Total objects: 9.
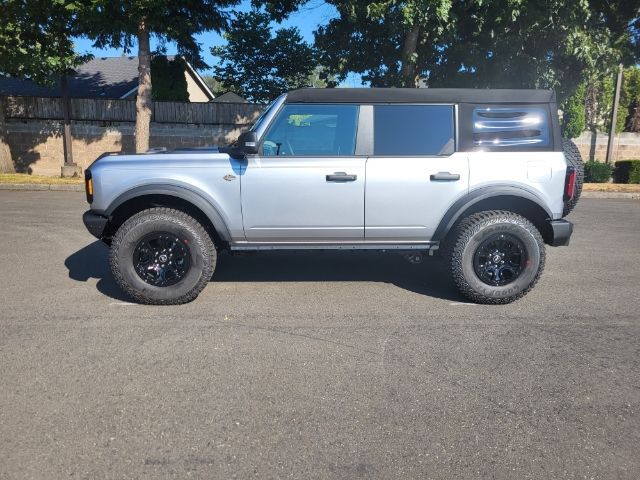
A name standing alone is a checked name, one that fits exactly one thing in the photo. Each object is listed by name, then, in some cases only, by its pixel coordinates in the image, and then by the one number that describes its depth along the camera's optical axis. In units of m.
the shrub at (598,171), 16.27
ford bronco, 4.39
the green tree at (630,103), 18.89
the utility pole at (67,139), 15.79
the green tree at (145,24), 12.66
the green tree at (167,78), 18.72
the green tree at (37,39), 13.42
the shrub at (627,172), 16.25
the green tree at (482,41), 11.88
